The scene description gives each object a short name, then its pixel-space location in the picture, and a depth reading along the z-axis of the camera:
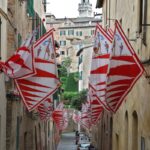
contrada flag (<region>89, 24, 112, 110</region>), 17.30
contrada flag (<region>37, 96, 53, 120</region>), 22.78
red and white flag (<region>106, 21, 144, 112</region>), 13.23
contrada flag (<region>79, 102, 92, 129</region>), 38.71
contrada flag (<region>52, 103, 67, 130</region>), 42.59
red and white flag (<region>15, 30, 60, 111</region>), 15.25
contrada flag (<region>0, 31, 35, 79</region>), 14.99
